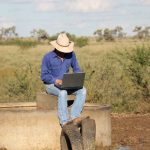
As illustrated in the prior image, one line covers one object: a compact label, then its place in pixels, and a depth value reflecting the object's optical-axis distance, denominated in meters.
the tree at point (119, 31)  100.69
